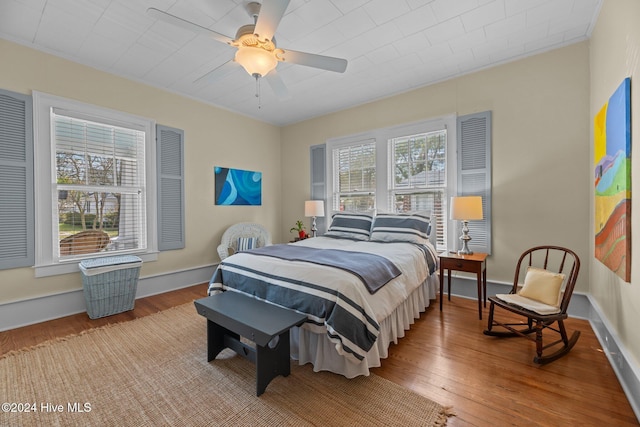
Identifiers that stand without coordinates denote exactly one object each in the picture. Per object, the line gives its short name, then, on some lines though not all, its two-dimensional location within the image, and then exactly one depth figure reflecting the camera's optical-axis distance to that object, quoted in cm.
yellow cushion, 220
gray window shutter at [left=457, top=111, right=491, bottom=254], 330
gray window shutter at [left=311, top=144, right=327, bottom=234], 485
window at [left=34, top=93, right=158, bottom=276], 290
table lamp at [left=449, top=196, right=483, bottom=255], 302
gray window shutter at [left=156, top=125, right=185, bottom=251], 377
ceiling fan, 178
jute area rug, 157
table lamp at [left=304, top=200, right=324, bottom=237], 455
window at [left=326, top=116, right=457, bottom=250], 366
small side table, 282
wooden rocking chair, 204
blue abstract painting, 448
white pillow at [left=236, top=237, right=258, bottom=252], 439
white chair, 429
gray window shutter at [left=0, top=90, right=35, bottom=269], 265
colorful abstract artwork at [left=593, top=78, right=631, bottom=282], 172
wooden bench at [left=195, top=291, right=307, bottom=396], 175
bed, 184
